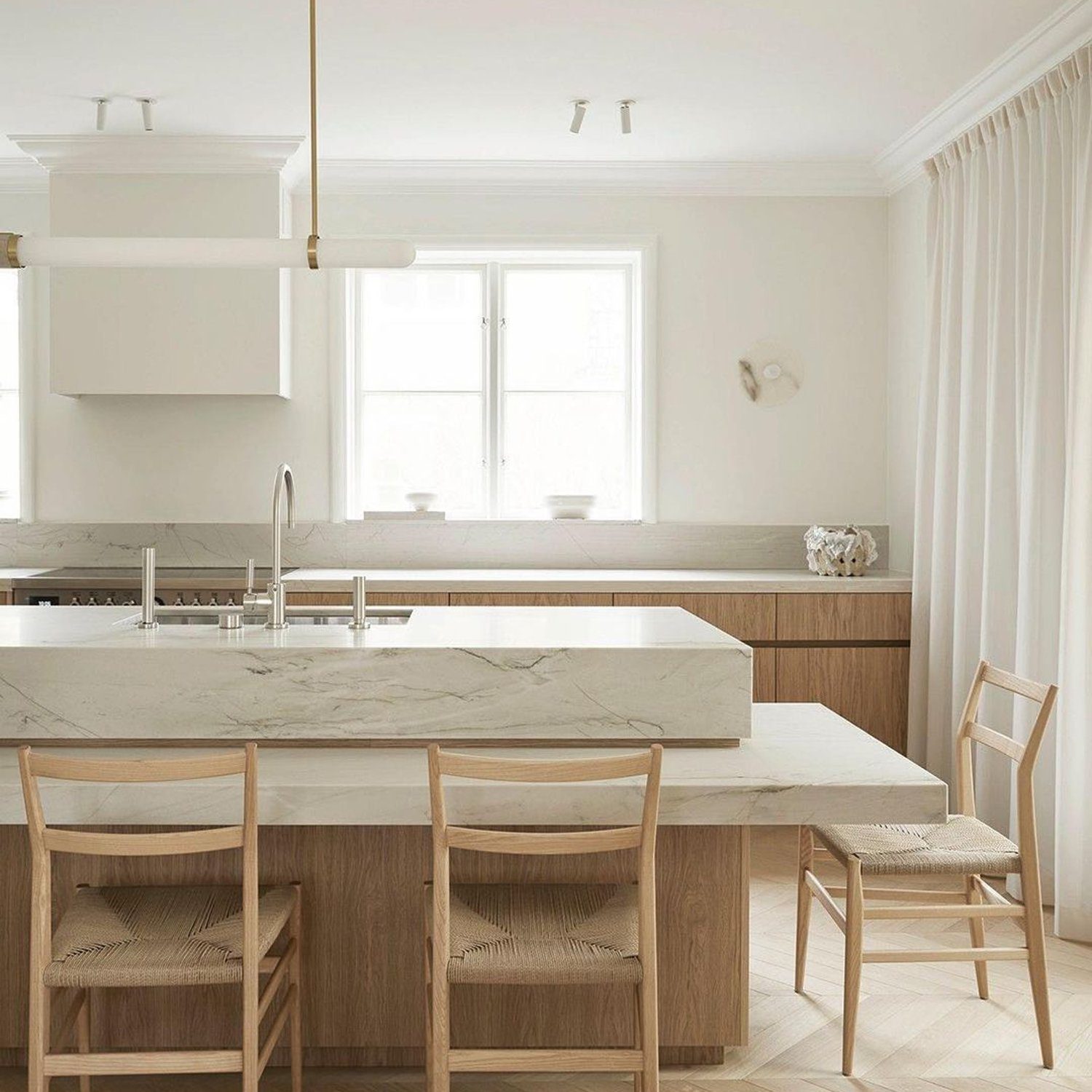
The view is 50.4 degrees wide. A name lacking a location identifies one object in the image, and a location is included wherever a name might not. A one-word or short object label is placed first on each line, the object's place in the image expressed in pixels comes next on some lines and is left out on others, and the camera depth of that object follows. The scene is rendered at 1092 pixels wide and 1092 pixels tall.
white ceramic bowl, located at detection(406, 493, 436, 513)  5.02
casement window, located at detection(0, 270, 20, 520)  5.02
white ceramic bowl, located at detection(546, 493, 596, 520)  5.03
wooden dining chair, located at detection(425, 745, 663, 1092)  2.00
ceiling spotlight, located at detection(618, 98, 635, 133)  4.08
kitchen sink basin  2.78
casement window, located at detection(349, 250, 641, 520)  5.12
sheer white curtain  3.29
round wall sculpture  5.06
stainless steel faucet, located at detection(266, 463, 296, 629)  2.54
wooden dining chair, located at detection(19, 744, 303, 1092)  1.97
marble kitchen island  2.38
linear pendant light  2.55
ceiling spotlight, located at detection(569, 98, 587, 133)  4.06
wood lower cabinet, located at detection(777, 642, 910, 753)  4.43
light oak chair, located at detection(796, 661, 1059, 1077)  2.55
